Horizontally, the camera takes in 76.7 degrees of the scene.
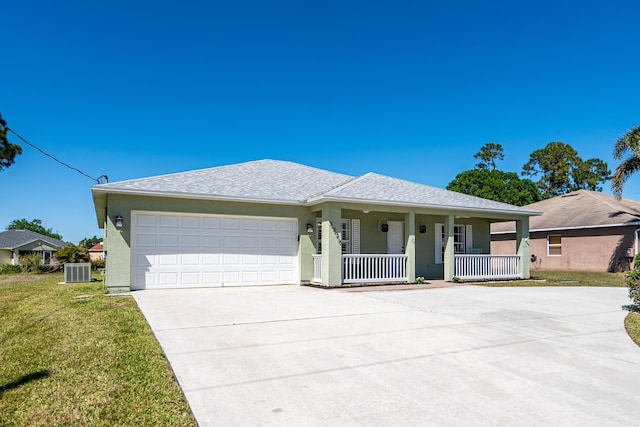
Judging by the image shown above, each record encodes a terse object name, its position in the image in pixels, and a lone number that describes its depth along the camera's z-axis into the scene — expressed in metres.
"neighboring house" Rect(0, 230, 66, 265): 36.25
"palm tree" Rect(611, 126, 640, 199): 17.61
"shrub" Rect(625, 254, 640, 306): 7.95
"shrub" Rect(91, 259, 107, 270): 28.39
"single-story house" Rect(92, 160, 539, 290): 11.56
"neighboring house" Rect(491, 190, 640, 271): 19.27
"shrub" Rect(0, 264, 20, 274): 28.66
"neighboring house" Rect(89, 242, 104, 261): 59.56
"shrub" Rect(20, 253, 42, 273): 27.08
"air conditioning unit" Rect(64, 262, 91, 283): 15.68
